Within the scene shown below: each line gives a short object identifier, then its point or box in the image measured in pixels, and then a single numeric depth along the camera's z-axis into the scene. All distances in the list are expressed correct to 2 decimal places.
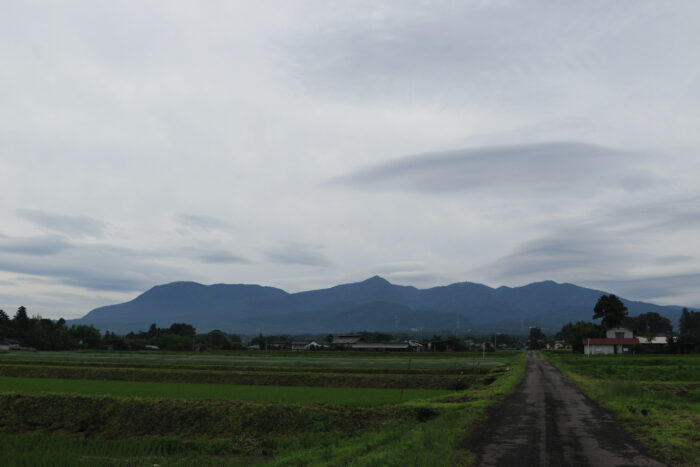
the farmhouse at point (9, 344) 137.50
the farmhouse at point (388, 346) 165.88
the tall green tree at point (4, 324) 156.64
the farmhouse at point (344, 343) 179.52
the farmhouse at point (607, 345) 117.44
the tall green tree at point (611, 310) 143.38
